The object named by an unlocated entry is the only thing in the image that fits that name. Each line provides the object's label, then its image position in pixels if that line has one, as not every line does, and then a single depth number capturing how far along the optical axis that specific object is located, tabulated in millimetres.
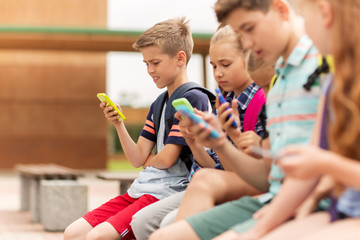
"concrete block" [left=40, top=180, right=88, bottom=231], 7191
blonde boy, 3752
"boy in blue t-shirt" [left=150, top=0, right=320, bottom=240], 2602
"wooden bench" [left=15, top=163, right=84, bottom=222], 8273
